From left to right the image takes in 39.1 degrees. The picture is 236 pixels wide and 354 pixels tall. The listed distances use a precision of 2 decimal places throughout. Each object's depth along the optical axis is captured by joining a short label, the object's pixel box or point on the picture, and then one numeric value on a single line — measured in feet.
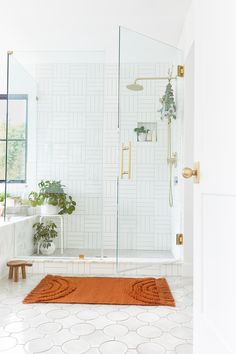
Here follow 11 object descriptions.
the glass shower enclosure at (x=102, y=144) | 9.55
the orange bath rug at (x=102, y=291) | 8.13
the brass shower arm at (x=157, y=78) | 9.66
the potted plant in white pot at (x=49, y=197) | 12.72
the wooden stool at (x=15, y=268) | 9.82
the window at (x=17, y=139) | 12.80
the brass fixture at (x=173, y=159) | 10.03
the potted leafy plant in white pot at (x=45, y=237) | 12.28
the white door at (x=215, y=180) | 2.80
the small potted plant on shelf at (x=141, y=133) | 9.60
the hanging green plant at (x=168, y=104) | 9.93
